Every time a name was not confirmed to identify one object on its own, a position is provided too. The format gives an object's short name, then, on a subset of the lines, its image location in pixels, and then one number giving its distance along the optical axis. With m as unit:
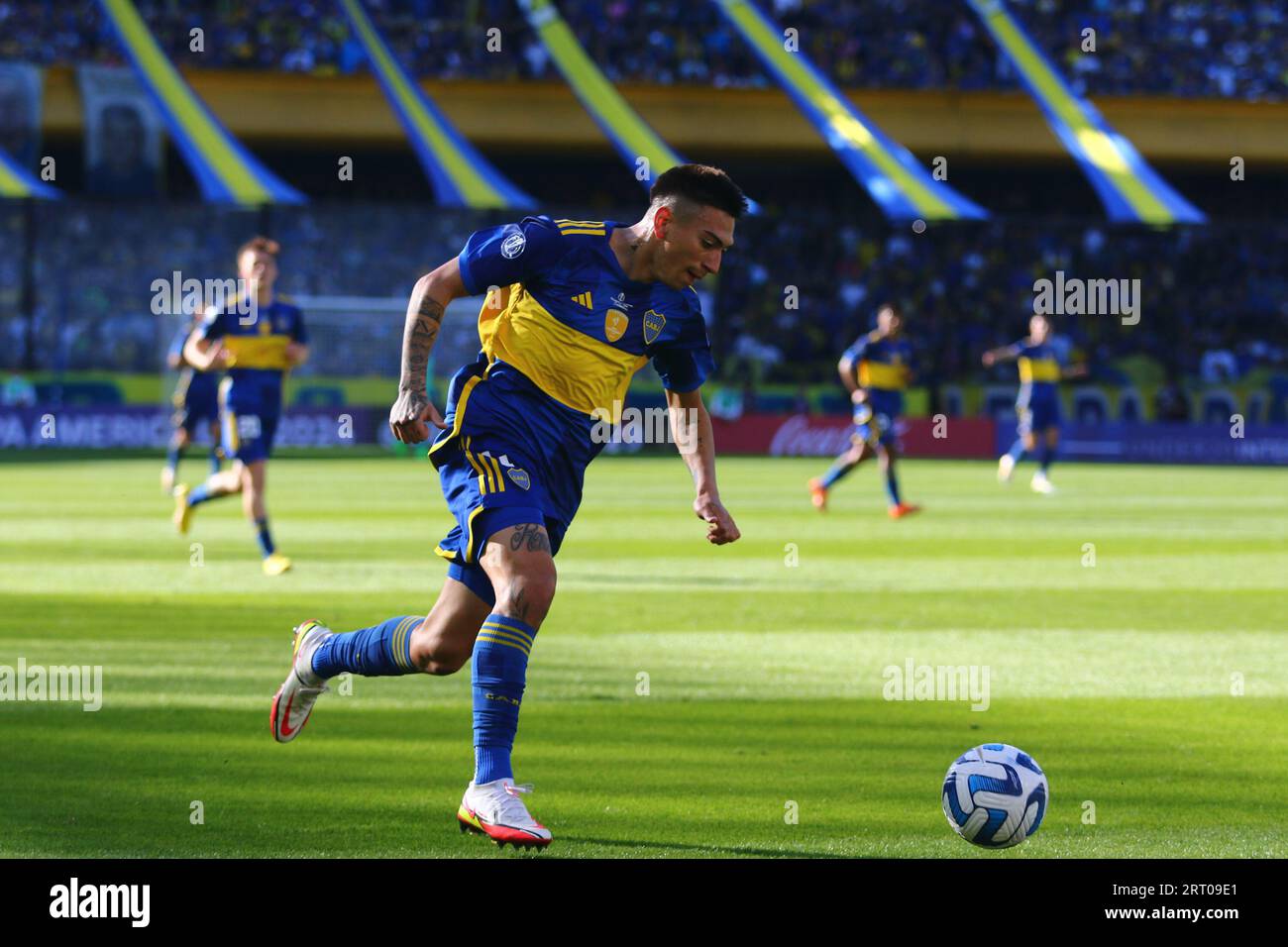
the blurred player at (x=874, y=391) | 20.52
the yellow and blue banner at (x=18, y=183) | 34.66
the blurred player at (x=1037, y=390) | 26.31
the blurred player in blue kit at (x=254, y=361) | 13.58
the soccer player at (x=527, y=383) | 5.58
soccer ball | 5.49
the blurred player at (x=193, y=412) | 21.80
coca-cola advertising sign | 34.94
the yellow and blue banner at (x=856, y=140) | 36.22
